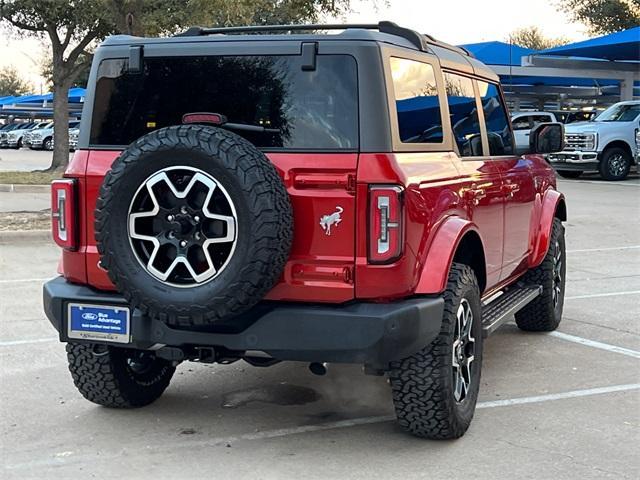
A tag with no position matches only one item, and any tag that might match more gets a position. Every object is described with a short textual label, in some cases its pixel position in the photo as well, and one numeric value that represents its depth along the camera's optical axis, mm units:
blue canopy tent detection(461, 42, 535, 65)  29031
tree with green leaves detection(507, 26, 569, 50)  84188
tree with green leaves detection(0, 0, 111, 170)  20375
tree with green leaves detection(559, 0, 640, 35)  45781
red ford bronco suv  3832
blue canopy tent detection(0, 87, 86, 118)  55375
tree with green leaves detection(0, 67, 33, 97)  103875
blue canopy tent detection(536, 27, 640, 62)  25641
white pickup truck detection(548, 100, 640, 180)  21938
